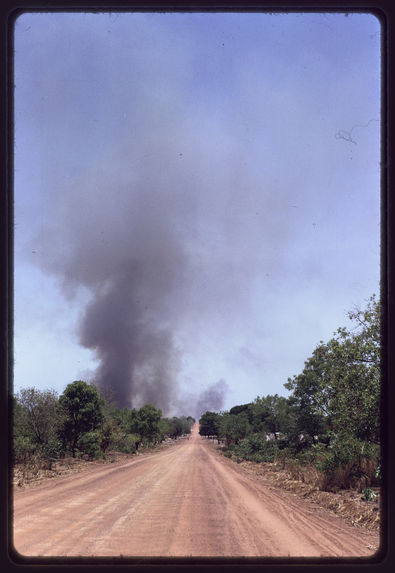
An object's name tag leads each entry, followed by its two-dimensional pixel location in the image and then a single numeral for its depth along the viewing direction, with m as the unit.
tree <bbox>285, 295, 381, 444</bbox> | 8.57
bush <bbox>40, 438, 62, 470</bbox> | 17.18
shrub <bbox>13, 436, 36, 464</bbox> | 16.48
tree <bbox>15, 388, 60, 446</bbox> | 18.69
